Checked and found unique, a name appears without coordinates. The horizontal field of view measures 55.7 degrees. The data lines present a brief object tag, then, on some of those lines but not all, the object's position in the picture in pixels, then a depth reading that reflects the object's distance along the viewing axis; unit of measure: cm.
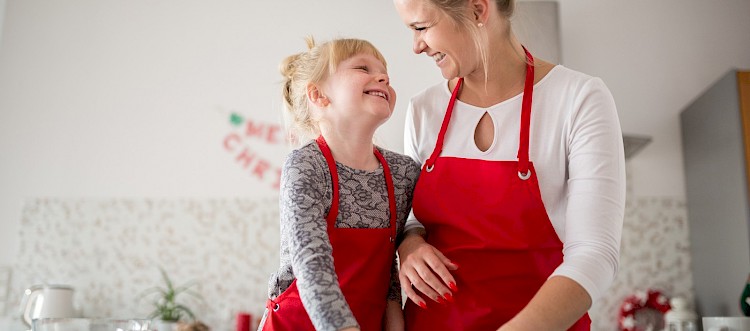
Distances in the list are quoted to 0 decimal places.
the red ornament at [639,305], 357
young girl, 107
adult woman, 106
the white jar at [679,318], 330
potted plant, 377
